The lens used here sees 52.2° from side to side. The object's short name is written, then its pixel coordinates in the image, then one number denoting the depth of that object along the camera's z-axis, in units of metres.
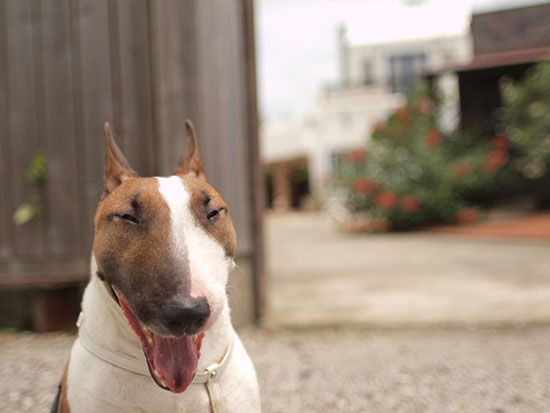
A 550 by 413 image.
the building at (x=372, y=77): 20.86
